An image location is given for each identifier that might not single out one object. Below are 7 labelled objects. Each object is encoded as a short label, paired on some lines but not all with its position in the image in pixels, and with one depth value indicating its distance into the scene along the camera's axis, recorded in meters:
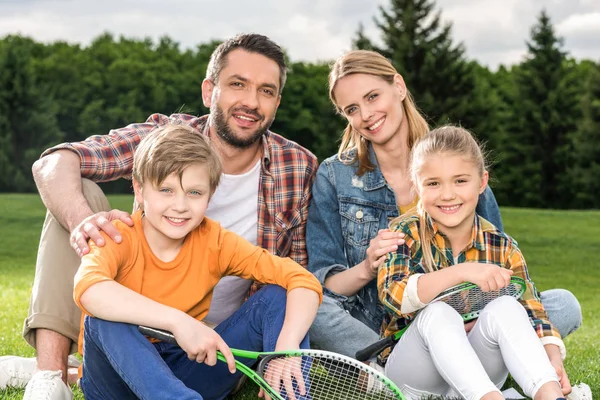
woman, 4.18
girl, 3.16
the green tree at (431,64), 42.03
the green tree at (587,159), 41.75
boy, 2.90
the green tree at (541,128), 43.53
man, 3.92
